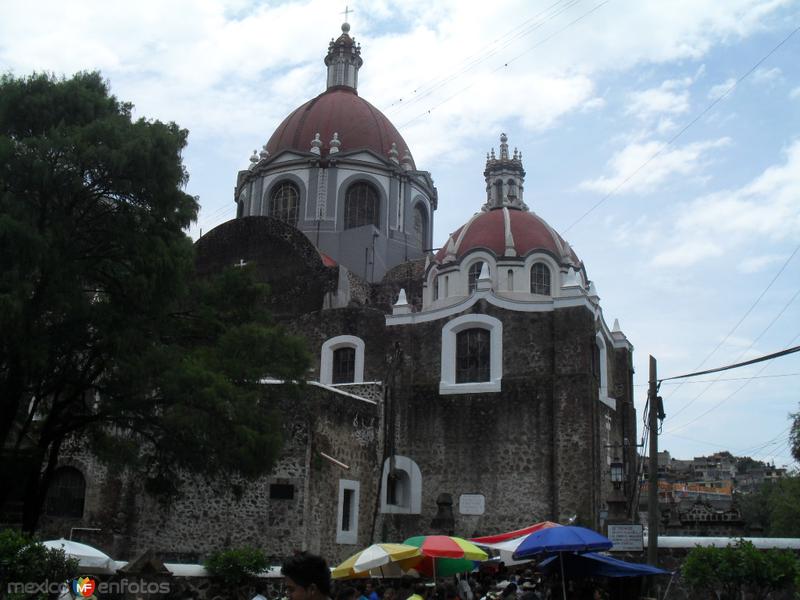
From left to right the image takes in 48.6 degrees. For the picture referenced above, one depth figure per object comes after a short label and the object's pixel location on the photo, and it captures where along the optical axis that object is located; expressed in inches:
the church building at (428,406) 779.4
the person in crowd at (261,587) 519.1
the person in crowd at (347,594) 291.3
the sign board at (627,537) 609.6
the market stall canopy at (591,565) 459.2
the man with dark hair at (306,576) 154.1
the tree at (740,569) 470.6
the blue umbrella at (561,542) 433.4
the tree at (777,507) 1375.5
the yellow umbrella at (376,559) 473.1
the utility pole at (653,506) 548.7
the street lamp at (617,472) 746.8
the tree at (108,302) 538.6
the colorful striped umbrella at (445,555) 490.9
